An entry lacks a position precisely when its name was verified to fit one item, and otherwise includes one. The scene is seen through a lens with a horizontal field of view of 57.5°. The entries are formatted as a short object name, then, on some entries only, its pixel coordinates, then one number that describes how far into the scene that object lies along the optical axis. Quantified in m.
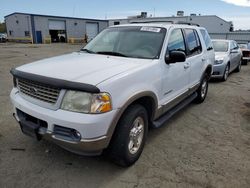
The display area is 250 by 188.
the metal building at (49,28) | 40.56
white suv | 2.43
